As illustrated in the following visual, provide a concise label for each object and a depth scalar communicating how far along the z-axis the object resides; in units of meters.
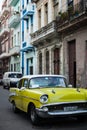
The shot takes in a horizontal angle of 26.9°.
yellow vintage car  5.18
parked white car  16.83
